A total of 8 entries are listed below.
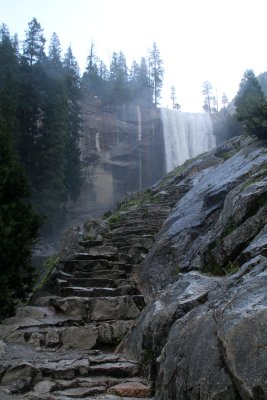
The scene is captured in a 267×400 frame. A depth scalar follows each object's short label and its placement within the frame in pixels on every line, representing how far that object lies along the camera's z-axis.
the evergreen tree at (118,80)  45.66
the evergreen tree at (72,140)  33.36
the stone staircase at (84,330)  5.11
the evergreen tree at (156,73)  57.41
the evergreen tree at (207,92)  71.88
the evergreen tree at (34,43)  32.44
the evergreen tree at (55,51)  37.65
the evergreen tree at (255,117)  12.07
